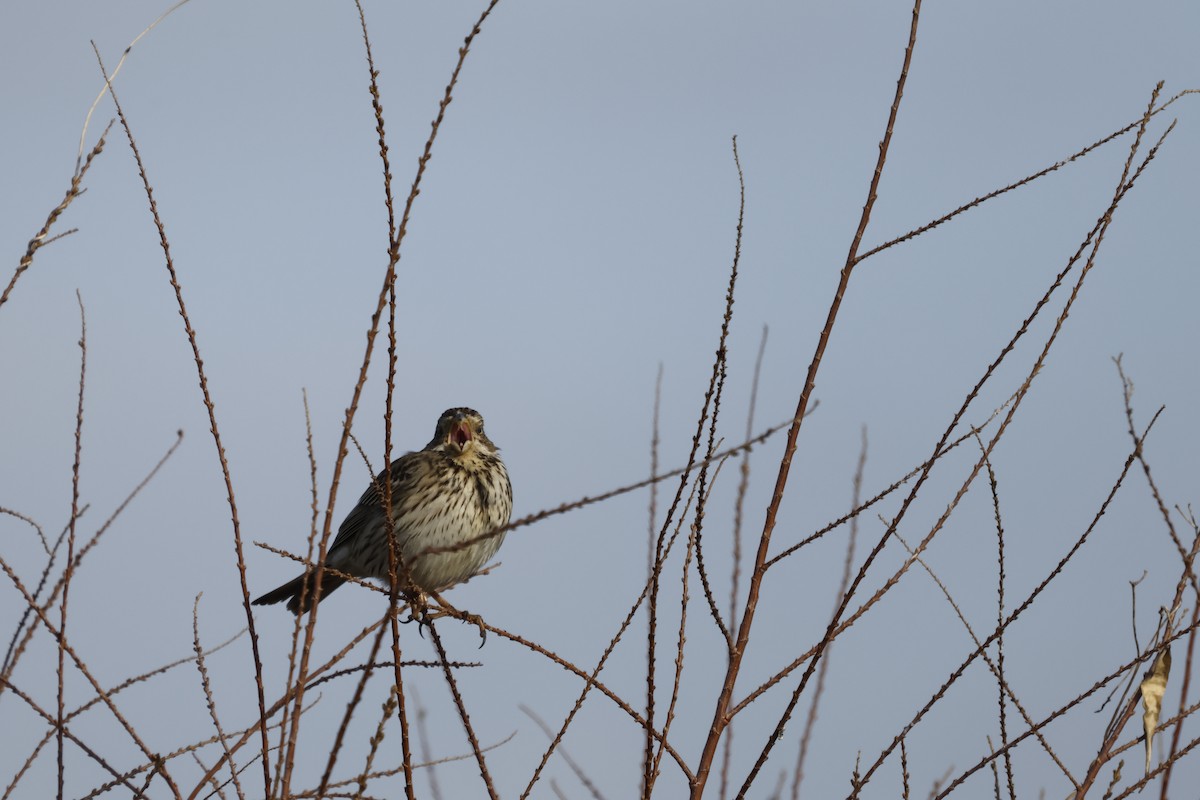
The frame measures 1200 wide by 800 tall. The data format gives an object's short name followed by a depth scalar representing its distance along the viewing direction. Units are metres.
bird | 14.45
